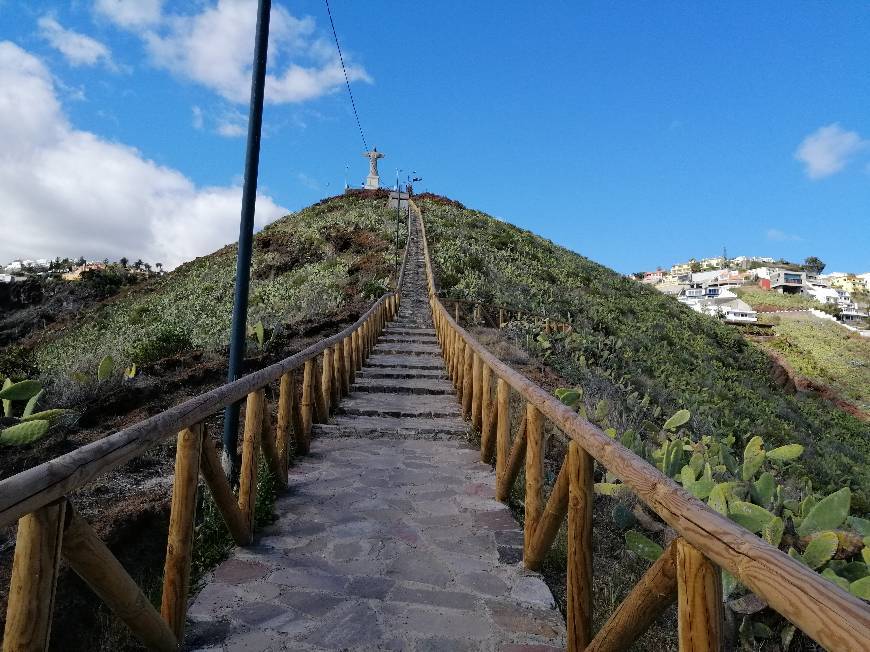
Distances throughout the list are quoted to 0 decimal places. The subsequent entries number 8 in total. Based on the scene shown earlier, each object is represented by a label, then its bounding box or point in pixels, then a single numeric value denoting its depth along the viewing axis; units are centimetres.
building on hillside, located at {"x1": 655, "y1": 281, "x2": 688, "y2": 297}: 11446
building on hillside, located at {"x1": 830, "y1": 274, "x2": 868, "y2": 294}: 10924
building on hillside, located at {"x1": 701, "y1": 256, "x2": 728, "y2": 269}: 15576
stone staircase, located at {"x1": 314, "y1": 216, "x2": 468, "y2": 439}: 667
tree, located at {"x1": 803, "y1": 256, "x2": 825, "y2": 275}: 14225
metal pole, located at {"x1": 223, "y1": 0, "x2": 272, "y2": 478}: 466
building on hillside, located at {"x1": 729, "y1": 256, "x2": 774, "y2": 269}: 14938
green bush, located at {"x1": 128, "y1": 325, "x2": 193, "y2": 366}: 1257
